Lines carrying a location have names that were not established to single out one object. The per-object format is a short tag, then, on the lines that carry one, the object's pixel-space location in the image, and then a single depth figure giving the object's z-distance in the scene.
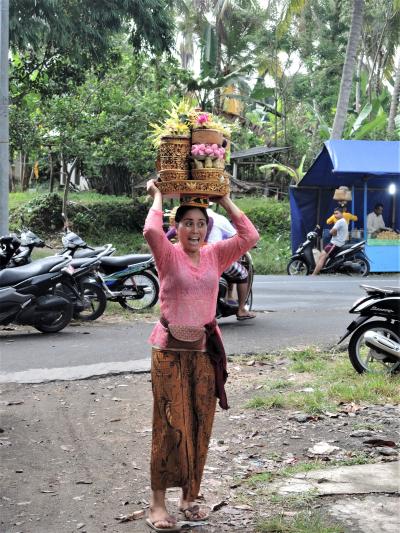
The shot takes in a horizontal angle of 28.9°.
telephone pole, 11.73
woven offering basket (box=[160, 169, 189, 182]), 4.27
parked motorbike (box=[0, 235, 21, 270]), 9.98
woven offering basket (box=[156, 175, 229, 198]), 4.21
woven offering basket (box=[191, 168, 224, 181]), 4.23
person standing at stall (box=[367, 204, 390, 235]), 19.81
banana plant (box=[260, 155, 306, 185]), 26.19
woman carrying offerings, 4.03
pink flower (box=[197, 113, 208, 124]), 4.44
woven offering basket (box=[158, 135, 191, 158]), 4.33
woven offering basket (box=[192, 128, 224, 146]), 4.38
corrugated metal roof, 33.53
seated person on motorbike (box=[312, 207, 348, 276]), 18.33
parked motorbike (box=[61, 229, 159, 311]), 10.88
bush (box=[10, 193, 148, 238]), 27.50
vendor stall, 18.80
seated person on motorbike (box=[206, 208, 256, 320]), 8.69
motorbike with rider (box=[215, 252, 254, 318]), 9.78
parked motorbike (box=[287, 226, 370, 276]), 18.56
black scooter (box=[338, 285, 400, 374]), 6.93
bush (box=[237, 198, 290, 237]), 27.48
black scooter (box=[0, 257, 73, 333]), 9.20
